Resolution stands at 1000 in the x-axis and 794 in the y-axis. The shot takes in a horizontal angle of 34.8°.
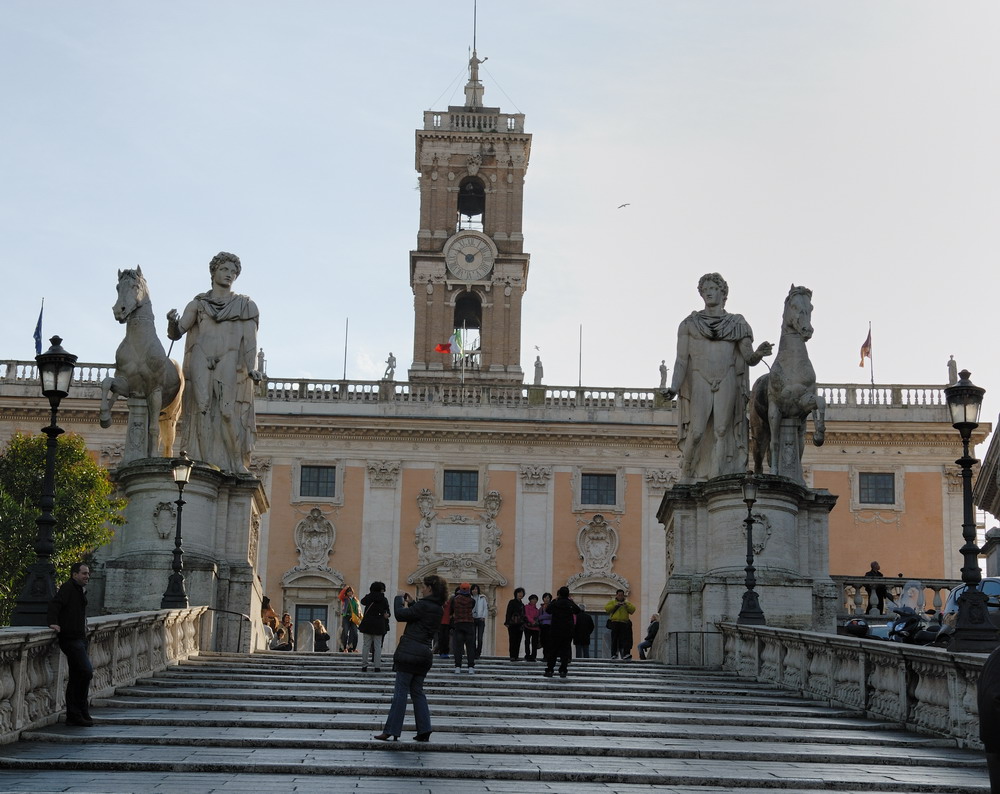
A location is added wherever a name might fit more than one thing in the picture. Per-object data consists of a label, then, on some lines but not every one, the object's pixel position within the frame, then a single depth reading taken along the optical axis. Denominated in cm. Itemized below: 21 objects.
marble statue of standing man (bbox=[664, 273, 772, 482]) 2730
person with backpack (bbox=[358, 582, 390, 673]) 2209
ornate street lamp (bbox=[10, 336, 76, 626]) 1612
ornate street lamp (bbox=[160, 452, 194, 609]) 2314
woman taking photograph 1477
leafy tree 4231
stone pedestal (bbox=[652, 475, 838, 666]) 2570
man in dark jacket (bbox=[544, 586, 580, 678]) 2253
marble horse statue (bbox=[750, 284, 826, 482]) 2669
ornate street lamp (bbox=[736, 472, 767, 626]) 2370
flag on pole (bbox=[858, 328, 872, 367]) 6178
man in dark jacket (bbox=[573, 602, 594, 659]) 2599
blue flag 5466
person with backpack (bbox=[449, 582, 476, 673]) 2306
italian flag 6915
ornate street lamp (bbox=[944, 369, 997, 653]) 1605
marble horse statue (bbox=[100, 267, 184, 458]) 2647
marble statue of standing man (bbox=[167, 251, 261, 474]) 2700
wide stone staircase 1262
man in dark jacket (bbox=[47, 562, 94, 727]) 1528
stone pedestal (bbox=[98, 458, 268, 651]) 2536
